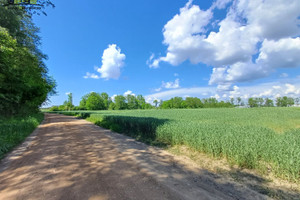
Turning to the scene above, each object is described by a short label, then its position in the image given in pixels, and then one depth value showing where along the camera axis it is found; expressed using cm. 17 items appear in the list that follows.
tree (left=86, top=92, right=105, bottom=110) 8869
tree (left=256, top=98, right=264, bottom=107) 10909
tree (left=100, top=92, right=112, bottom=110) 10366
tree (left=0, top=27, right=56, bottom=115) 890
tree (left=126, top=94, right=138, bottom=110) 10700
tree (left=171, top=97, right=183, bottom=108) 10506
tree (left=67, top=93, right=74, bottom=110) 9839
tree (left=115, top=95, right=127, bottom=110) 10119
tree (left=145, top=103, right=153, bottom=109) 11306
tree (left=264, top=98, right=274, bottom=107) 10605
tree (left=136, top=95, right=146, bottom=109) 11144
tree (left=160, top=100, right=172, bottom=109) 10695
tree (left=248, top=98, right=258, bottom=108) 10968
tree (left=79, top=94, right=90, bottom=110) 9604
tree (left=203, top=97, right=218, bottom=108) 10368
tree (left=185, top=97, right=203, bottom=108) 10700
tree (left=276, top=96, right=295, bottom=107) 10008
